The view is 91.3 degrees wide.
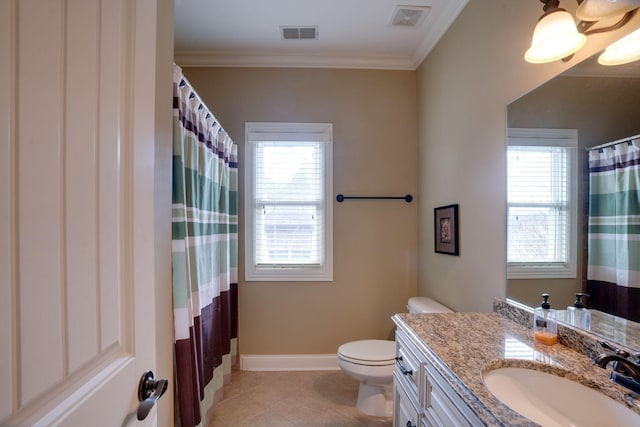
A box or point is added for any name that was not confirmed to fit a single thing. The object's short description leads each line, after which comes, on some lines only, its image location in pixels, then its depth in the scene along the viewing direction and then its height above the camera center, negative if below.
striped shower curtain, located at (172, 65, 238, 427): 1.47 -0.22
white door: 0.44 +0.01
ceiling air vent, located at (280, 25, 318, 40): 2.31 +1.39
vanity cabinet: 0.91 -0.63
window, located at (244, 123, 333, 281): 2.70 +0.13
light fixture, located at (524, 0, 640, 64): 0.97 +0.65
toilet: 1.95 -0.95
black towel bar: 2.69 +0.16
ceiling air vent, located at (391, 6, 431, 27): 2.10 +1.39
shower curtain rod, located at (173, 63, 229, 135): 1.46 +0.65
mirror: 1.01 +0.38
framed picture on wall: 2.04 -0.10
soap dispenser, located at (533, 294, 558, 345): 1.18 -0.43
